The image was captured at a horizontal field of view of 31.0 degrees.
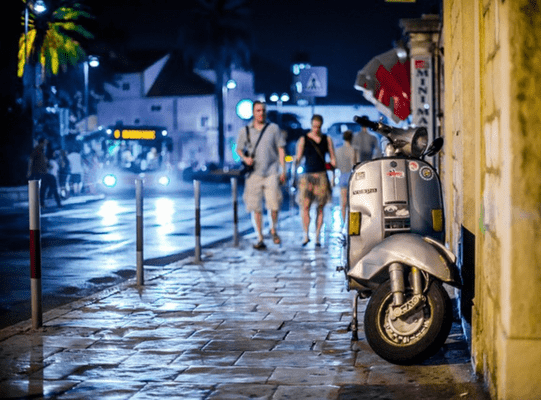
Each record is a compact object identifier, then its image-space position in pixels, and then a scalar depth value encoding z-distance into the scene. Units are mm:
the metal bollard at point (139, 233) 9922
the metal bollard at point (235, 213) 14438
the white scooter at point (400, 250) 5801
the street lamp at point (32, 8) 31453
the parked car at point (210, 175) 53719
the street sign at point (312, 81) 22719
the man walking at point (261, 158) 13547
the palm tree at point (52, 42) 40844
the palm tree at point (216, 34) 65312
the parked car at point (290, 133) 53250
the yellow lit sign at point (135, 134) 47031
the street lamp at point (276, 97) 43312
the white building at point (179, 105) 92000
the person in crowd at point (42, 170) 25984
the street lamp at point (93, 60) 42375
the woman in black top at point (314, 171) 14203
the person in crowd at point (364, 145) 18703
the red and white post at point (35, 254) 7312
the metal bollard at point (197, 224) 12331
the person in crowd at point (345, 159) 17984
